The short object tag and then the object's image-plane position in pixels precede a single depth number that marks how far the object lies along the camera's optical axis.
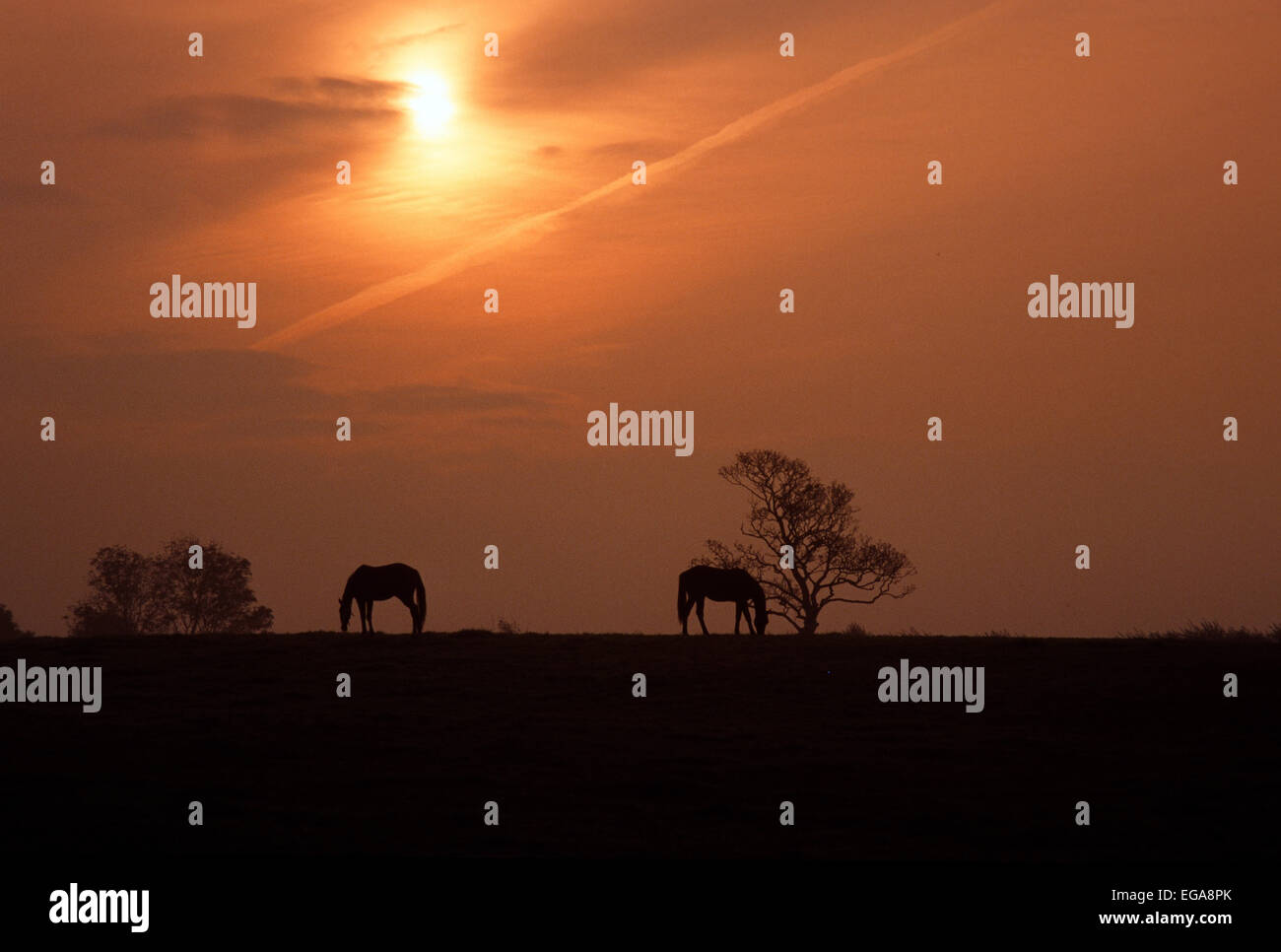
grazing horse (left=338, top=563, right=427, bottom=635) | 44.62
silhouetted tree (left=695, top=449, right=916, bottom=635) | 69.06
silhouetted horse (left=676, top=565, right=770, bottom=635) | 46.56
